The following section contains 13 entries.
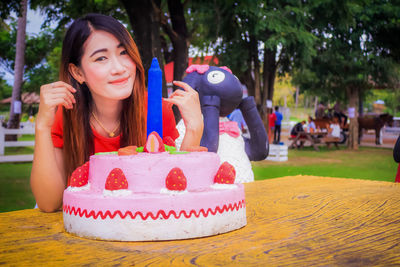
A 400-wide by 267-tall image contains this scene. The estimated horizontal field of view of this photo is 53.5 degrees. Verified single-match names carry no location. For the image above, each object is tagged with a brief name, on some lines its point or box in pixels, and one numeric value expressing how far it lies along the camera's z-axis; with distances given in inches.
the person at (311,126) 586.9
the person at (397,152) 115.0
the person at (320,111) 957.2
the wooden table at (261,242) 36.3
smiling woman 58.4
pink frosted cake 44.9
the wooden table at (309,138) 578.1
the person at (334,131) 607.1
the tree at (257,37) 308.2
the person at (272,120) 666.2
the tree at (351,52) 373.1
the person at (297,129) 615.5
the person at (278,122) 681.6
